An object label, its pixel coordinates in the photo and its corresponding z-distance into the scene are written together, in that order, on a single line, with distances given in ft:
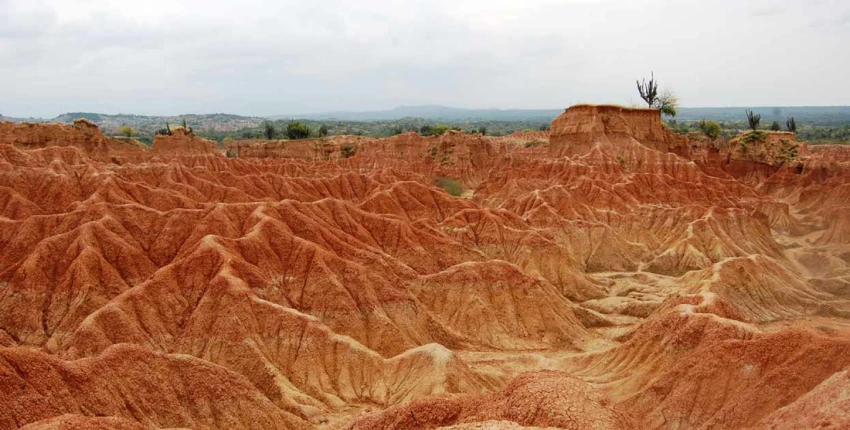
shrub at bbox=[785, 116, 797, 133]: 452.76
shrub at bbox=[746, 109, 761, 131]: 423.23
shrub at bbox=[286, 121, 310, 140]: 523.95
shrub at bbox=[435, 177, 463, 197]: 380.33
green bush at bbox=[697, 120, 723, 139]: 425.69
